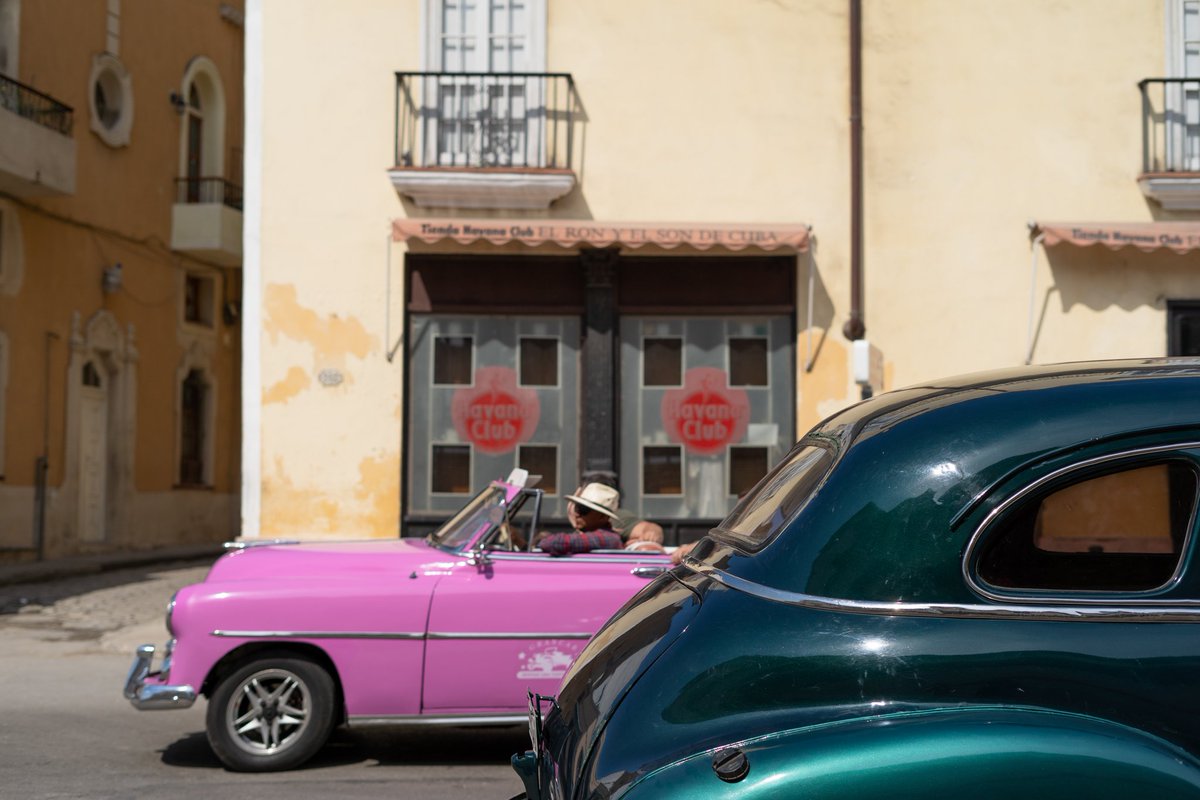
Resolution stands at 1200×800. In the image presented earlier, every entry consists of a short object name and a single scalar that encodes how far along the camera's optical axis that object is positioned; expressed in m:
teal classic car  2.42
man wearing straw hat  7.20
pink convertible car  6.50
